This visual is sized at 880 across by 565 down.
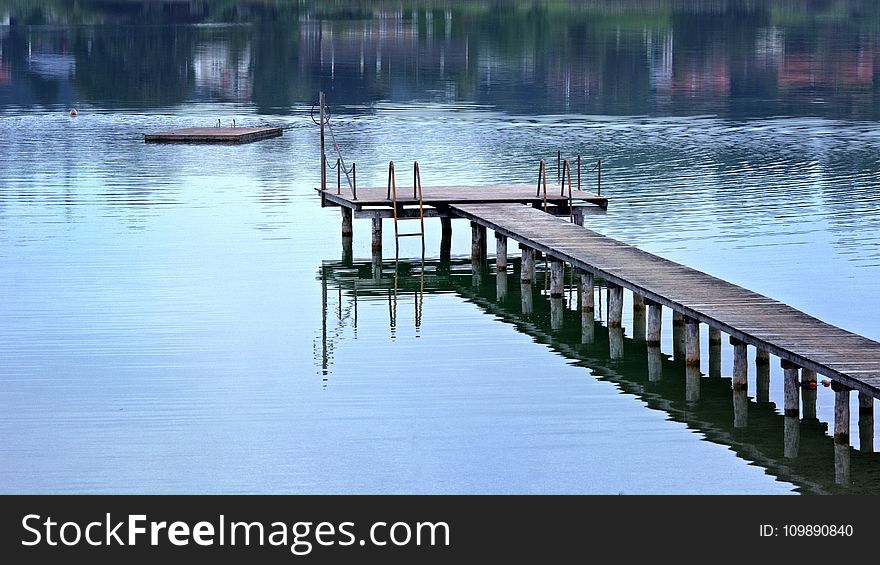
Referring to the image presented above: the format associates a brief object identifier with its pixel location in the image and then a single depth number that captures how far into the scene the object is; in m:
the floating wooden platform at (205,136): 65.19
